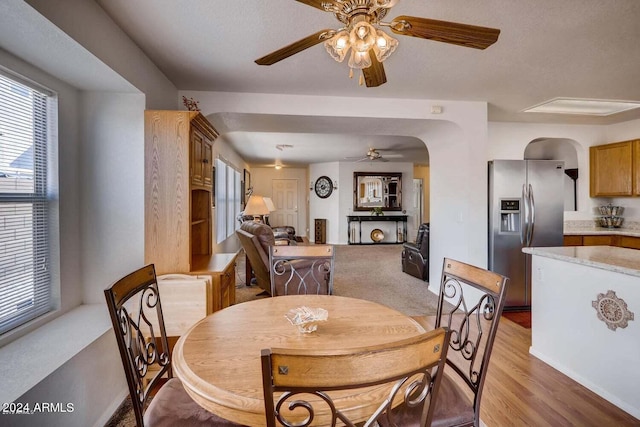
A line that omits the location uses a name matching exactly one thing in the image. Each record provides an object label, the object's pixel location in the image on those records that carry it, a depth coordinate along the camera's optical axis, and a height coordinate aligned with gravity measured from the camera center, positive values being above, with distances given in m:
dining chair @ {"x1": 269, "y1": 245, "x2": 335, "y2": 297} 2.04 -0.32
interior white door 10.02 +0.33
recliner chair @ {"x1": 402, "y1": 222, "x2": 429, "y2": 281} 4.83 -0.78
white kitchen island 1.80 -0.75
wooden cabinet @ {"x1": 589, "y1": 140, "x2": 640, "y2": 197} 4.01 +0.59
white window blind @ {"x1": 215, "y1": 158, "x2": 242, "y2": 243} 5.10 +0.25
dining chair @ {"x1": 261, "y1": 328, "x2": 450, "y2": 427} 0.60 -0.34
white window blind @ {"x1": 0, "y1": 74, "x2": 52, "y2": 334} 1.65 +0.04
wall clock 9.13 +0.75
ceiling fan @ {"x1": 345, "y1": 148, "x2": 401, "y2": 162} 6.72 +1.34
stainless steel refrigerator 3.56 -0.05
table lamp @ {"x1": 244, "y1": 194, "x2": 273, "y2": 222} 5.16 +0.06
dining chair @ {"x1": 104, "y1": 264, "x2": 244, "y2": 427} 1.07 -0.72
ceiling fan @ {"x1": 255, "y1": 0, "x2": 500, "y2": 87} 1.24 +0.81
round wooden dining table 0.84 -0.53
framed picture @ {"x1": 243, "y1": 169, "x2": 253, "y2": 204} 8.44 +0.76
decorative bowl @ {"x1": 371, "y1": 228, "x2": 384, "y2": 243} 8.91 -0.74
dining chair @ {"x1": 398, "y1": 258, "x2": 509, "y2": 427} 1.13 -0.69
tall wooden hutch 2.21 +0.13
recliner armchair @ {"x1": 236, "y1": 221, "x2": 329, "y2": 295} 3.54 -0.50
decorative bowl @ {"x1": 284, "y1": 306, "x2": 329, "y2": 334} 1.26 -0.47
